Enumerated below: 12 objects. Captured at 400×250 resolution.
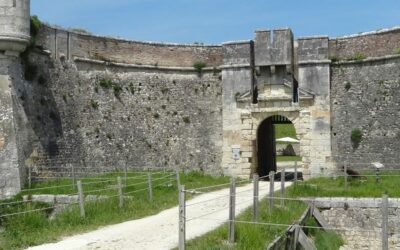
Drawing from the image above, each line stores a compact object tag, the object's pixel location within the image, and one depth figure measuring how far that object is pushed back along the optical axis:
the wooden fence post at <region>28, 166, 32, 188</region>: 16.67
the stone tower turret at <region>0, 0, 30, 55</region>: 15.99
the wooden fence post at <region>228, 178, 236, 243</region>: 9.77
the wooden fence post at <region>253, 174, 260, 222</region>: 11.34
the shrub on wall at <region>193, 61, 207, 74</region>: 23.27
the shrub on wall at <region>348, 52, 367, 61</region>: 21.00
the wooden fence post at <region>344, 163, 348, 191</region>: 16.95
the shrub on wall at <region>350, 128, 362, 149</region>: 20.75
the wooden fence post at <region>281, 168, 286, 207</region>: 14.49
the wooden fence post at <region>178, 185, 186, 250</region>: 8.92
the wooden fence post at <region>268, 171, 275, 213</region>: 12.64
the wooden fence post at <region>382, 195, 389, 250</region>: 8.96
